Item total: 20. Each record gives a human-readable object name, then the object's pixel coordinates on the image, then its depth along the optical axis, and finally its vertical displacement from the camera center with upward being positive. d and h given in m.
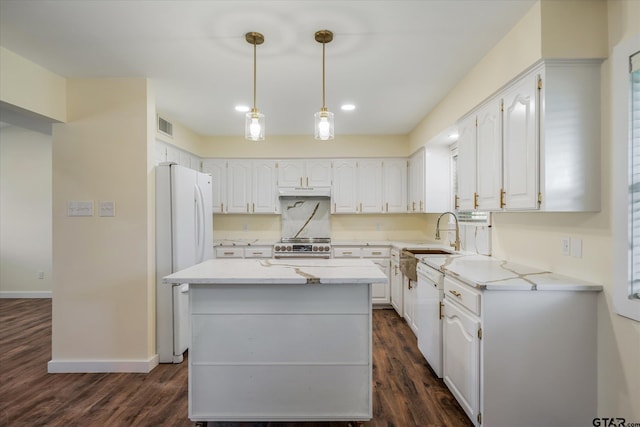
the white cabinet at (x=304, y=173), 4.77 +0.63
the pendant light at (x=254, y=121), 2.13 +0.65
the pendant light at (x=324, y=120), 2.08 +0.63
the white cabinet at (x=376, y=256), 4.35 -0.61
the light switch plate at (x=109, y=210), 2.78 +0.04
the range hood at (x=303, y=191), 4.71 +0.34
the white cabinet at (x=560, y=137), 1.79 +0.45
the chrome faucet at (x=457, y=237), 3.43 -0.27
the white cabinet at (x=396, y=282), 4.00 -0.93
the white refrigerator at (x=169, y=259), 2.88 -0.42
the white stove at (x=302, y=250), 4.38 -0.52
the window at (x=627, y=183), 1.60 +0.15
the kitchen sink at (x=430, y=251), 3.60 -0.46
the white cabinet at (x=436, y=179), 4.01 +0.44
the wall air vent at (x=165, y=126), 3.65 +1.07
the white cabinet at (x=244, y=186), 4.77 +0.43
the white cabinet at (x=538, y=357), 1.77 -0.84
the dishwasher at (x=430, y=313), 2.46 -0.87
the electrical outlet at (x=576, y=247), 1.90 -0.22
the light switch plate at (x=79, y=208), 2.77 +0.06
